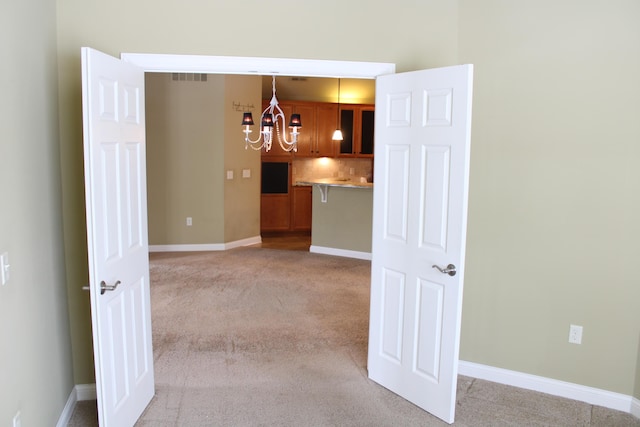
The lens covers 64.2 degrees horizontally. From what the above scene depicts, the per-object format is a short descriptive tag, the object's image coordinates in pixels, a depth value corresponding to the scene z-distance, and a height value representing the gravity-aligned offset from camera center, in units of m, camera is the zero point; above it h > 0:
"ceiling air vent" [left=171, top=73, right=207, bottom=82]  7.14 +1.13
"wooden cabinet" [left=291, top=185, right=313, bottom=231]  9.45 -0.89
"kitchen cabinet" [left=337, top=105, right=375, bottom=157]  9.52 +0.58
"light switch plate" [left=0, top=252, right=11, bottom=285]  1.97 -0.44
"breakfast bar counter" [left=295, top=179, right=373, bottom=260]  7.06 -0.81
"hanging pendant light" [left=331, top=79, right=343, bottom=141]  9.32 +0.46
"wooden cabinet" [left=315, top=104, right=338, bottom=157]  9.41 +0.63
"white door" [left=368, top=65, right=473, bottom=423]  2.80 -0.41
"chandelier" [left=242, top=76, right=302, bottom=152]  6.57 +0.43
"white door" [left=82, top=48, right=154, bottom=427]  2.34 -0.39
